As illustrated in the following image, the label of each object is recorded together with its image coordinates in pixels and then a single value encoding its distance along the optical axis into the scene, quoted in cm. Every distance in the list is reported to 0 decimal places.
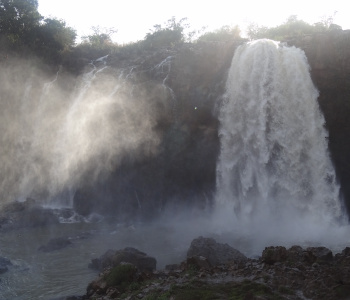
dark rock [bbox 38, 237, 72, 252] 1775
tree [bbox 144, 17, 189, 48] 3641
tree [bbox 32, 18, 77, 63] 3297
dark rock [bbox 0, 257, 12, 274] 1459
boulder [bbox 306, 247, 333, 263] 1092
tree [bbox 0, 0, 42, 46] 3538
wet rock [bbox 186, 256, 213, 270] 1171
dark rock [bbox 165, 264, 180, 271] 1287
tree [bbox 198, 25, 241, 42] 3728
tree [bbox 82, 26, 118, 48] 3735
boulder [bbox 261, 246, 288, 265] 1116
